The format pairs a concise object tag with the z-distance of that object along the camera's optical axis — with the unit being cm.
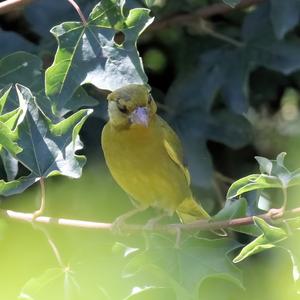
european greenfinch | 611
